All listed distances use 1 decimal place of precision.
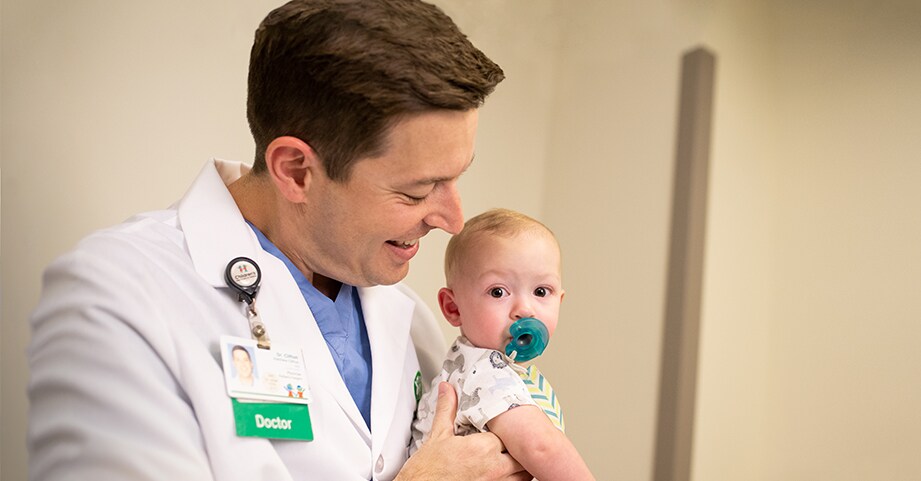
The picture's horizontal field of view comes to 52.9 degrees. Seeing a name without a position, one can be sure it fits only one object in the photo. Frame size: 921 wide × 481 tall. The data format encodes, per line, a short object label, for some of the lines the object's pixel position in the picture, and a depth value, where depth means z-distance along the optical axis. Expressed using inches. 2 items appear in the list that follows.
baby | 67.6
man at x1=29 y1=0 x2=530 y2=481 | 54.4
